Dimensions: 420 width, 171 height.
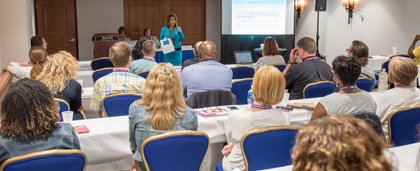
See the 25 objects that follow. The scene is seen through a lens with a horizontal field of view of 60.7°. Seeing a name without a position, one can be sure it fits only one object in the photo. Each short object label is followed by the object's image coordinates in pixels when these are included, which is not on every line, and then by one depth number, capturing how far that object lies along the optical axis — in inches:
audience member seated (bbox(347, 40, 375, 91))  165.8
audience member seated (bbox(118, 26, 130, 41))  405.4
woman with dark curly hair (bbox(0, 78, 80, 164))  68.2
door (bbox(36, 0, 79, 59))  414.6
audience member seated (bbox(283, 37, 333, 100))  159.0
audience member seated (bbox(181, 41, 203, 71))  199.2
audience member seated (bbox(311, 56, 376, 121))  100.3
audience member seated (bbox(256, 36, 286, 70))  213.7
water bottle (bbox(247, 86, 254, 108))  120.2
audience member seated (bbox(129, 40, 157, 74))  193.9
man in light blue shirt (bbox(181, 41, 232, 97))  139.1
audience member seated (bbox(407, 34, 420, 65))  242.4
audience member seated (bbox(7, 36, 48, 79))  157.6
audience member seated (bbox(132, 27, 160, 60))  273.2
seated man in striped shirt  131.2
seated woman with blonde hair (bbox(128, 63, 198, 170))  86.0
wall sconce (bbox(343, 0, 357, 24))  362.3
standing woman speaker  310.8
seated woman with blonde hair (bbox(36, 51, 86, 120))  125.4
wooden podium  367.9
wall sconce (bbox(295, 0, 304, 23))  426.6
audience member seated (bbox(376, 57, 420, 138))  111.2
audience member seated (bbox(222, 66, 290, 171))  86.7
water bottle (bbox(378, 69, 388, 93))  151.9
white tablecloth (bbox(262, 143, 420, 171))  74.2
